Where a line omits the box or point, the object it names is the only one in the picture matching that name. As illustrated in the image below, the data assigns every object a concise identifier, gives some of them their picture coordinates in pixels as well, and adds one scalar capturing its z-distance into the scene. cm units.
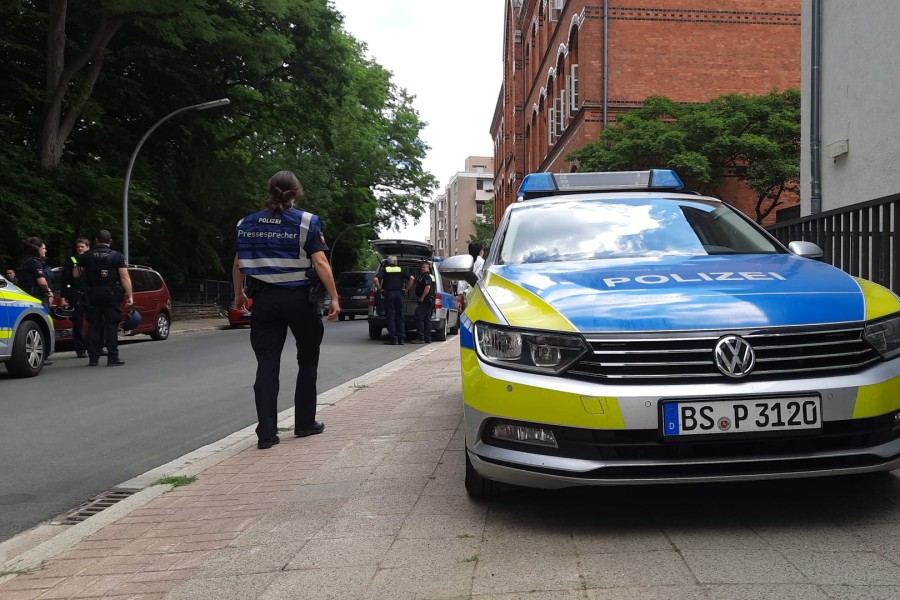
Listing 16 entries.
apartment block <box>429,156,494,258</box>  12100
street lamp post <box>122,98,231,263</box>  2262
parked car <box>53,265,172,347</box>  1805
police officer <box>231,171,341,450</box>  577
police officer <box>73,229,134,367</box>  1206
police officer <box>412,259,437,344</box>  1736
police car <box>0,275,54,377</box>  1044
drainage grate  435
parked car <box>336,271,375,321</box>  2995
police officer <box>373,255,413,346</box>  1700
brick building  2681
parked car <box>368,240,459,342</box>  1817
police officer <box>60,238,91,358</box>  1328
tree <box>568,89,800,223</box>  2234
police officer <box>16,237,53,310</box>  1304
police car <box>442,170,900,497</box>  330
